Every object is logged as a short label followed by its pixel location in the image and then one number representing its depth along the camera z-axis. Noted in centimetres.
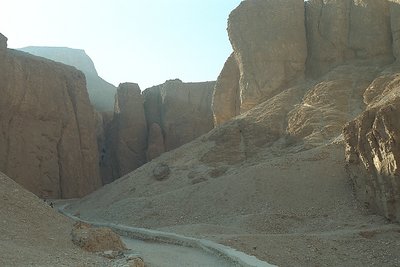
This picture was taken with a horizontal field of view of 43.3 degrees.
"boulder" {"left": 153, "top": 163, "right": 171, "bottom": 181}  3334
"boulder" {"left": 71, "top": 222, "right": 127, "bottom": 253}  1360
